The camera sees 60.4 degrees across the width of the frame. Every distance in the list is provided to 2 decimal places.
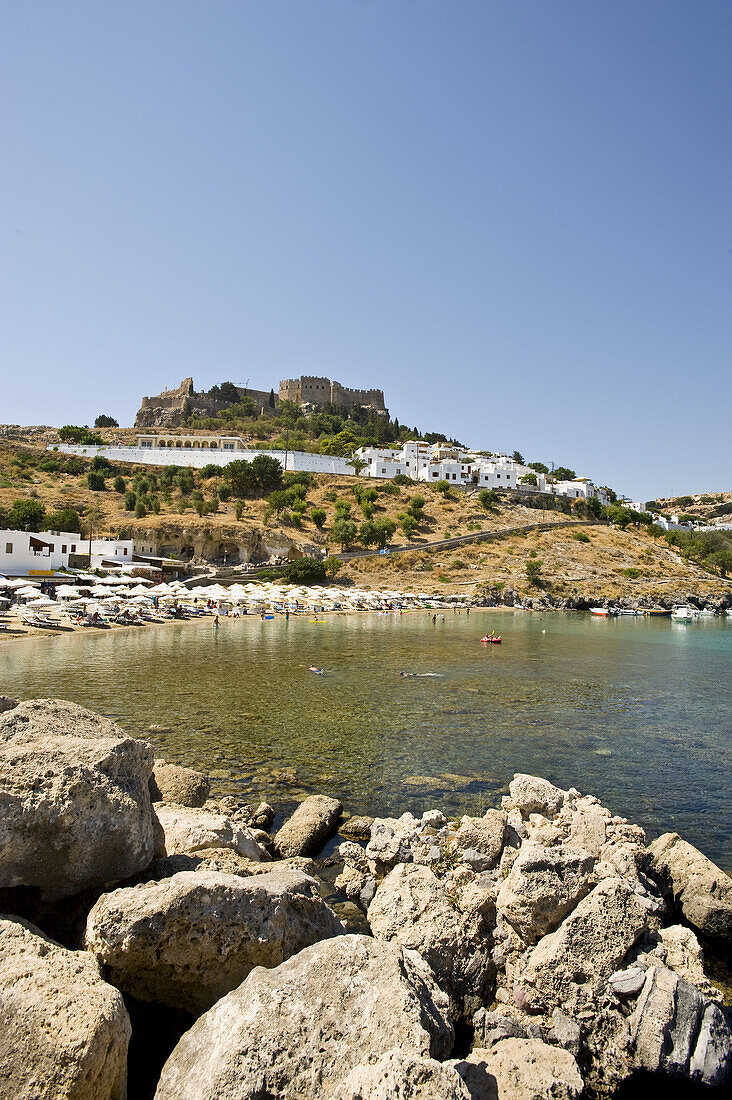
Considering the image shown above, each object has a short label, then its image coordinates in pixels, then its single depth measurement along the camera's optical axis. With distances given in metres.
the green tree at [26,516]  58.28
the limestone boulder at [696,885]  7.47
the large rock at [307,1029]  3.61
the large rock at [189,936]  4.54
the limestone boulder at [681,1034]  5.21
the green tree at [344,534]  74.56
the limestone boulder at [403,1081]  3.29
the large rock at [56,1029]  3.47
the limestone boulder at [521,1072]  4.61
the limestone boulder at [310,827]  9.35
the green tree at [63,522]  61.59
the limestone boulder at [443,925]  6.18
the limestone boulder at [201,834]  6.87
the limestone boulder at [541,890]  6.57
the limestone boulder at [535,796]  9.73
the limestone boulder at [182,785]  9.98
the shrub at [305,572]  63.50
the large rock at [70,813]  4.91
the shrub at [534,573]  72.31
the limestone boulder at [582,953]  5.95
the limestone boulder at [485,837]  8.29
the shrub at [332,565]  66.69
